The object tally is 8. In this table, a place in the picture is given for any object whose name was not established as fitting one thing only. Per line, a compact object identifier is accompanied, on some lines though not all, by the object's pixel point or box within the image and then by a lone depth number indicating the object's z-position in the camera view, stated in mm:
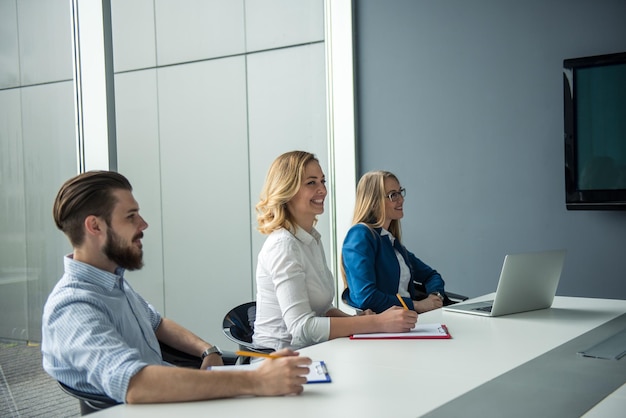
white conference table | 1491
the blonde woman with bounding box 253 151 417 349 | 2297
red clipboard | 2250
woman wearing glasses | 3123
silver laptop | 2557
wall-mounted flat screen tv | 3875
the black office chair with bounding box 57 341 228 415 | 2242
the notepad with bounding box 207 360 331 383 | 1714
